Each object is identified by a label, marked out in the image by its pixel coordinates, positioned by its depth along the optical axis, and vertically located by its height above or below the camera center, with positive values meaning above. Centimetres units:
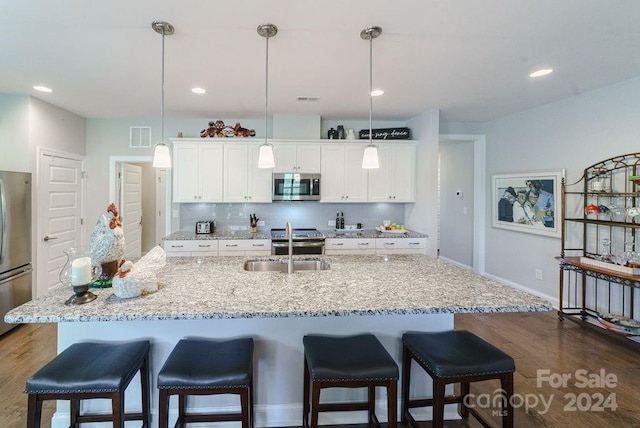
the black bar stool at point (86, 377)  140 -77
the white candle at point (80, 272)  157 -32
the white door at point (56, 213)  392 -7
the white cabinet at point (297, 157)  450 +76
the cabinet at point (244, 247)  416 -50
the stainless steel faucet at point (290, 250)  223 -29
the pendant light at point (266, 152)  223 +43
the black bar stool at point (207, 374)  145 -78
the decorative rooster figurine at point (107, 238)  177 -17
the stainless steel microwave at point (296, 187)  446 +33
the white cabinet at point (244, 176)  448 +48
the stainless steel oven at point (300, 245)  412 -46
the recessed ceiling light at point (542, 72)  293 +134
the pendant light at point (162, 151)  219 +42
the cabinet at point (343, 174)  458 +54
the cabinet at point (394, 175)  465 +53
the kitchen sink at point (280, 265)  263 -47
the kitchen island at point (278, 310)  150 -48
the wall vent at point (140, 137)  478 +110
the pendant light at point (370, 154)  232 +44
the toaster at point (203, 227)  448 -26
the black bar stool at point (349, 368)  149 -76
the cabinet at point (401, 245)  433 -47
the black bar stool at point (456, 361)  153 -75
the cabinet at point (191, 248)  408 -51
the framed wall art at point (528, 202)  396 +14
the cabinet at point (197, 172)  442 +53
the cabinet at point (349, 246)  423 -48
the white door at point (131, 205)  505 +6
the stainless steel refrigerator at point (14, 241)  322 -36
